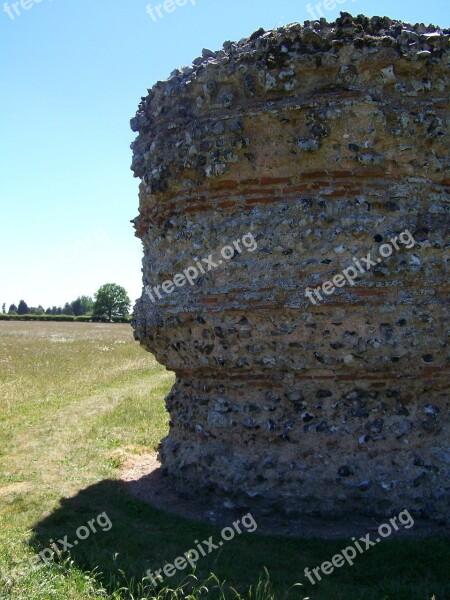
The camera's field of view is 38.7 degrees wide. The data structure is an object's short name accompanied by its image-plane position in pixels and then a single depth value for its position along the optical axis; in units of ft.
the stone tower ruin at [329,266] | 23.72
